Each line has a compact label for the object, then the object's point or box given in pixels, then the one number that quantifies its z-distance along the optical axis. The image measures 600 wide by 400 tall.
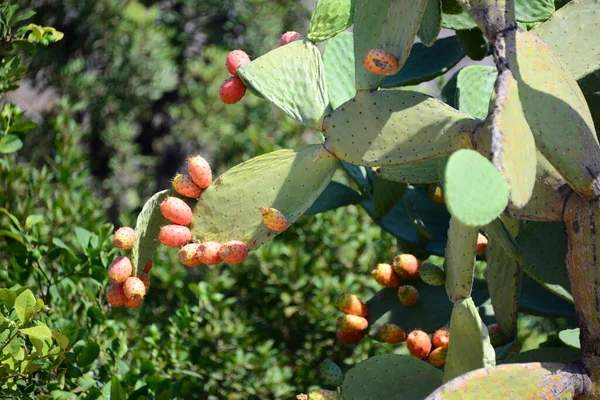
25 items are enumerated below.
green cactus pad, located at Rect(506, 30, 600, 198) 2.52
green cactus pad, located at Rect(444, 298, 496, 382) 2.61
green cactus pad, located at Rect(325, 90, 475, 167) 2.67
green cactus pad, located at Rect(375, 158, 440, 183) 3.05
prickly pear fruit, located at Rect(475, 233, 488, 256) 3.26
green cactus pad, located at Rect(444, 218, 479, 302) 2.67
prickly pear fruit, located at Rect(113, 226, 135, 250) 2.75
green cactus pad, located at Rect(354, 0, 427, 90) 2.67
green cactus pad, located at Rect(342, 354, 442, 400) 2.81
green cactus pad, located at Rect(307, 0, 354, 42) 2.94
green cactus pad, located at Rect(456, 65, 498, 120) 3.05
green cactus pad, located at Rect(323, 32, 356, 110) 3.14
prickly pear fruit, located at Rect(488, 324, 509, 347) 2.96
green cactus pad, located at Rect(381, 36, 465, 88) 3.41
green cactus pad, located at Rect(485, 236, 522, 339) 2.93
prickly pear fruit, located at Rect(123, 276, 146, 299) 2.77
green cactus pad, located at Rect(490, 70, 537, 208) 2.34
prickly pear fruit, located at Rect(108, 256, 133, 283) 2.76
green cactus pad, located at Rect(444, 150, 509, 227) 2.22
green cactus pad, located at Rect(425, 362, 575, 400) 2.53
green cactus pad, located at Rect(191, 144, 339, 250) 2.83
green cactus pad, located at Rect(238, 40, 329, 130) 2.90
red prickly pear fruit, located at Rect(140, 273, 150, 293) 2.86
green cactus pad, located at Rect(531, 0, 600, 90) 2.85
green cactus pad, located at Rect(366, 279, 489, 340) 3.22
